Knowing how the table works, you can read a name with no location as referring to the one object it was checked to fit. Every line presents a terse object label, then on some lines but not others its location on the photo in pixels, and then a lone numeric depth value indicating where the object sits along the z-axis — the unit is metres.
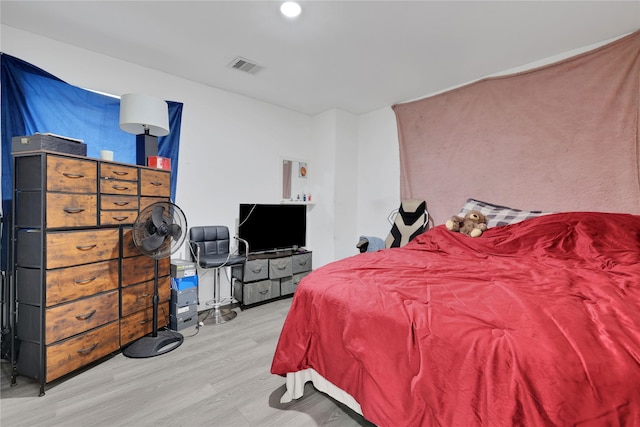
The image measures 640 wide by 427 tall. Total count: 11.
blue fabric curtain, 2.17
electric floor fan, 2.23
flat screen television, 3.51
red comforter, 0.84
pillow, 2.59
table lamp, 2.40
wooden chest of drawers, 1.81
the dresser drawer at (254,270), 3.28
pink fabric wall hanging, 2.35
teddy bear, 2.66
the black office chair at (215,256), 2.92
